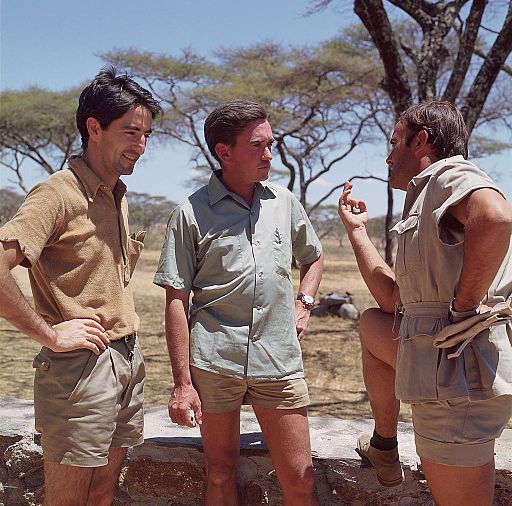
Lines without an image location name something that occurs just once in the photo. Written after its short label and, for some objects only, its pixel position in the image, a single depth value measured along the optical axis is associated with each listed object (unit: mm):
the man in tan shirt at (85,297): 1954
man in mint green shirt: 2221
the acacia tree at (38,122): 21375
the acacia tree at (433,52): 6543
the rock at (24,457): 2736
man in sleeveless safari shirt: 1729
